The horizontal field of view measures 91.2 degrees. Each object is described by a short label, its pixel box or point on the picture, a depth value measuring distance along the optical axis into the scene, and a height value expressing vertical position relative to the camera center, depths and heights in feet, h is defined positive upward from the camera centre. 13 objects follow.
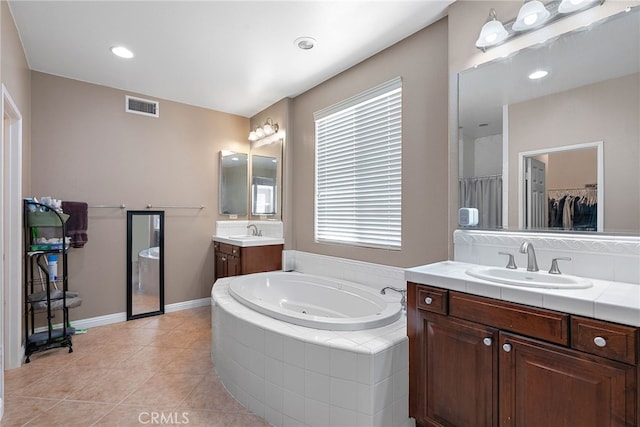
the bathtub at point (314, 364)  5.12 -2.71
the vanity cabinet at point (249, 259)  11.27 -1.68
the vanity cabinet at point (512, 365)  3.58 -2.04
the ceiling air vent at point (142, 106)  11.73 +4.14
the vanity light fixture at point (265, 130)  12.80 +3.52
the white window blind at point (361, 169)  8.50 +1.37
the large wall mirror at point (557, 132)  4.76 +1.44
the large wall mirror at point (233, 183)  13.97 +1.42
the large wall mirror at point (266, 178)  12.73 +1.56
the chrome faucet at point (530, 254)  5.38 -0.70
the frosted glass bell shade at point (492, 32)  5.90 +3.46
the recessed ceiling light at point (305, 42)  8.07 +4.51
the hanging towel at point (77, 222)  10.00 -0.25
